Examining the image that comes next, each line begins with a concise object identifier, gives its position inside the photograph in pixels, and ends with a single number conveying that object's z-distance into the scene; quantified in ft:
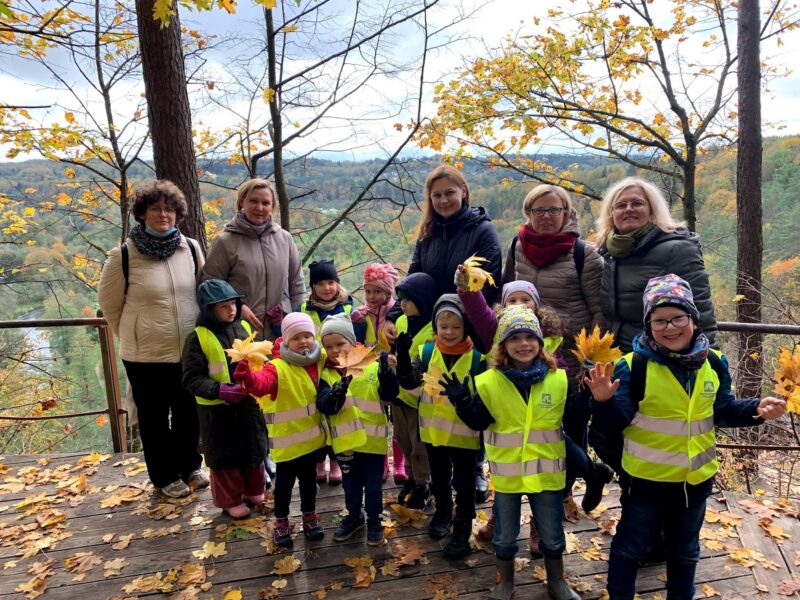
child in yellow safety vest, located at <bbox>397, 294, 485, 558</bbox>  9.05
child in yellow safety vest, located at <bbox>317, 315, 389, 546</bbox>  9.82
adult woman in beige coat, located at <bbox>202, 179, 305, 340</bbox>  11.45
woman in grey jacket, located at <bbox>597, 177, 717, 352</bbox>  8.29
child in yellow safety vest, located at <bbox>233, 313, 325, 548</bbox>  9.59
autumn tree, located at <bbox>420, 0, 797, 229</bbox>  24.84
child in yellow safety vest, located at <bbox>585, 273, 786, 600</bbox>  7.18
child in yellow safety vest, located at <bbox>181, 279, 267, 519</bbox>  10.30
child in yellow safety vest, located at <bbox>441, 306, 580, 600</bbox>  7.96
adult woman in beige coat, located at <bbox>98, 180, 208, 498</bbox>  10.81
